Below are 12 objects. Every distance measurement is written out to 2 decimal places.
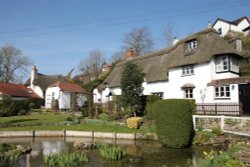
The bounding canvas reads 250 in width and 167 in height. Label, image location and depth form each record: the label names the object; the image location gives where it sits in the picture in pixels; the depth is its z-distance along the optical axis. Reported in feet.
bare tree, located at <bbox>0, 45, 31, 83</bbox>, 202.59
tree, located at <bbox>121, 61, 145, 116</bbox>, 87.04
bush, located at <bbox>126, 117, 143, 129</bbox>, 73.31
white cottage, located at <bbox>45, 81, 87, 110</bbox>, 144.15
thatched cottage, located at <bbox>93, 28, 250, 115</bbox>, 86.28
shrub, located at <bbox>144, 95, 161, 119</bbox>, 83.45
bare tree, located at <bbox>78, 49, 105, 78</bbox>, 230.77
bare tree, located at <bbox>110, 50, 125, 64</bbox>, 220.45
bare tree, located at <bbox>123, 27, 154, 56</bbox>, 198.70
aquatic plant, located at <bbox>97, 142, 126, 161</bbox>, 41.39
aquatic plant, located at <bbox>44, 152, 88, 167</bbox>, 35.58
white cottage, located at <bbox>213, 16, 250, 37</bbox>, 196.85
